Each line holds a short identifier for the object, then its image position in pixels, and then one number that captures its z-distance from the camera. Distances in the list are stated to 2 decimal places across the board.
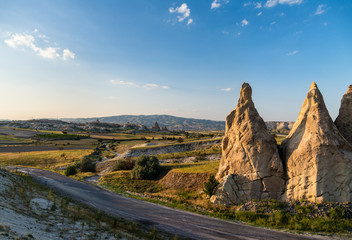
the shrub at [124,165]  42.59
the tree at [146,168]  34.03
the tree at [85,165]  46.78
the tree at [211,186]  23.19
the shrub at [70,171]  42.12
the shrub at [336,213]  16.66
